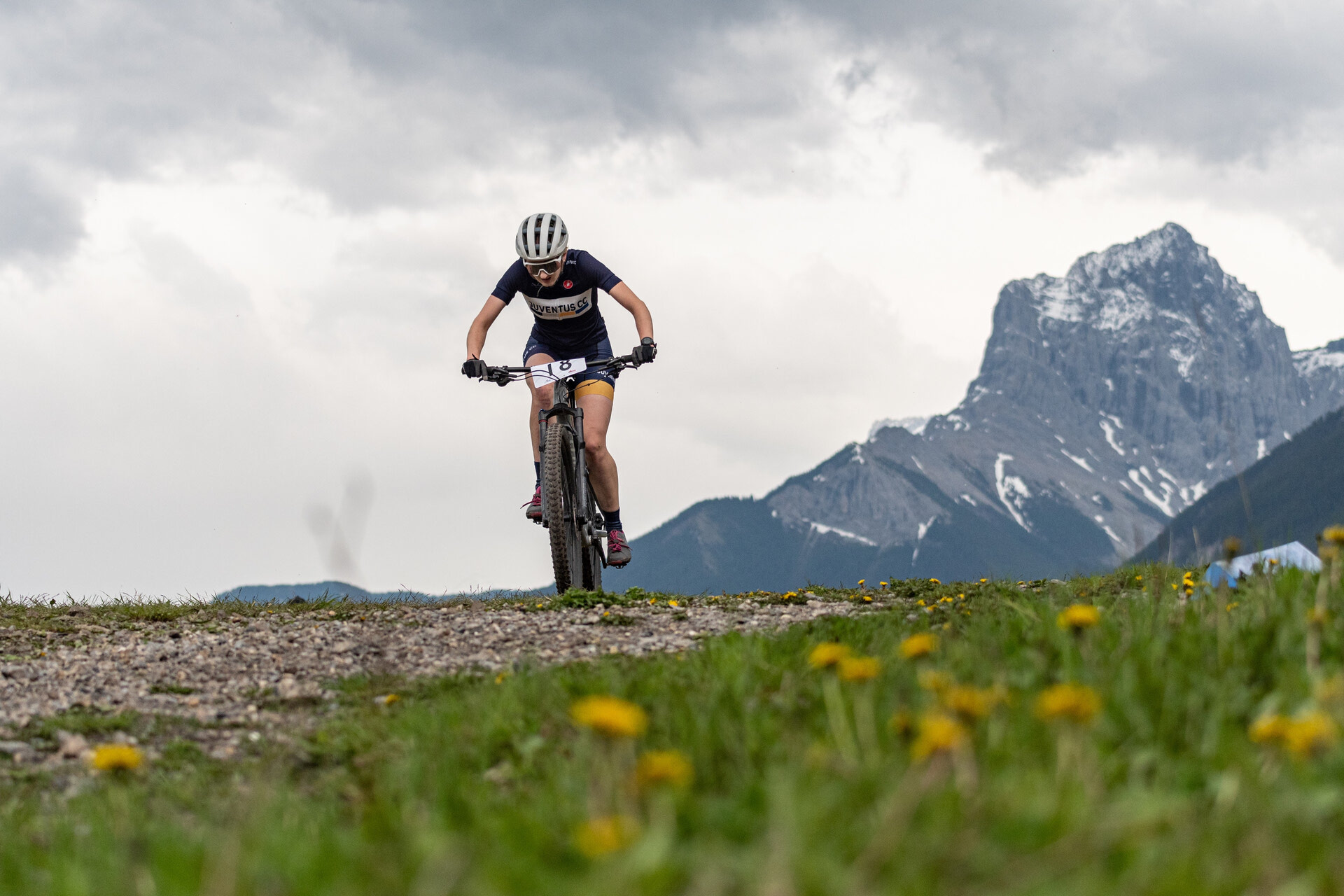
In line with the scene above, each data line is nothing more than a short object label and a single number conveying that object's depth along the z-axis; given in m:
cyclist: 11.95
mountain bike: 11.54
